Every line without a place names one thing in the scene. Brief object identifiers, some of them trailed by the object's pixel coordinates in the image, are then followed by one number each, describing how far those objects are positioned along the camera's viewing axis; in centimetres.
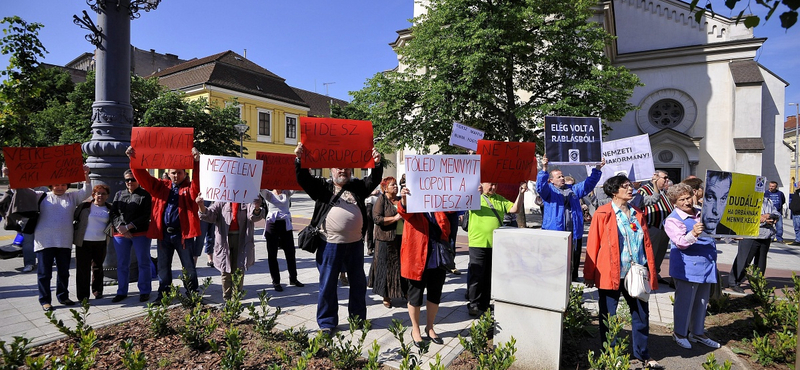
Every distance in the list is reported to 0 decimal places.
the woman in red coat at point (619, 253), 379
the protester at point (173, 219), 548
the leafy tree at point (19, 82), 692
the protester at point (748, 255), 651
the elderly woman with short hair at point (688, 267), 418
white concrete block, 362
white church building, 2156
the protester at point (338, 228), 441
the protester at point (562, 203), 629
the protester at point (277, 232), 642
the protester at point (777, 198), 1231
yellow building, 3309
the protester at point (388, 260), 557
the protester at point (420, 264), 421
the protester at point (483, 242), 517
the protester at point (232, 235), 541
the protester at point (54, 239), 524
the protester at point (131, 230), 550
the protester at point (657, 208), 588
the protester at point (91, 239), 550
